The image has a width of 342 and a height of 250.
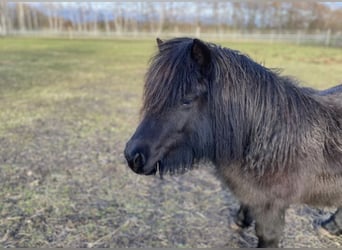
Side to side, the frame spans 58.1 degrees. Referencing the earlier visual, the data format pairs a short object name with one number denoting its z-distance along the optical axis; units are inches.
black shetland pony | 69.1
